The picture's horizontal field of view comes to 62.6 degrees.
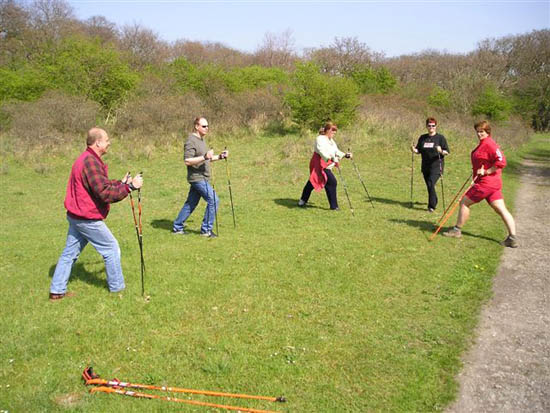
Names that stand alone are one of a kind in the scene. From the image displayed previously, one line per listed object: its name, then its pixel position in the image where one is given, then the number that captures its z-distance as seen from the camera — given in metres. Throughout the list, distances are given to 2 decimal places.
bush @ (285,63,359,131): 23.95
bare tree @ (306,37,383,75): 47.88
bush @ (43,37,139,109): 25.30
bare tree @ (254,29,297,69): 62.28
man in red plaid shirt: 5.66
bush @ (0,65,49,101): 25.92
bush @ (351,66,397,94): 36.16
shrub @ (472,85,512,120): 34.09
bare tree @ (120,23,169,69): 47.45
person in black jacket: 10.70
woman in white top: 10.27
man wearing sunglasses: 8.31
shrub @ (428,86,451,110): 34.88
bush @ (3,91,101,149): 20.36
